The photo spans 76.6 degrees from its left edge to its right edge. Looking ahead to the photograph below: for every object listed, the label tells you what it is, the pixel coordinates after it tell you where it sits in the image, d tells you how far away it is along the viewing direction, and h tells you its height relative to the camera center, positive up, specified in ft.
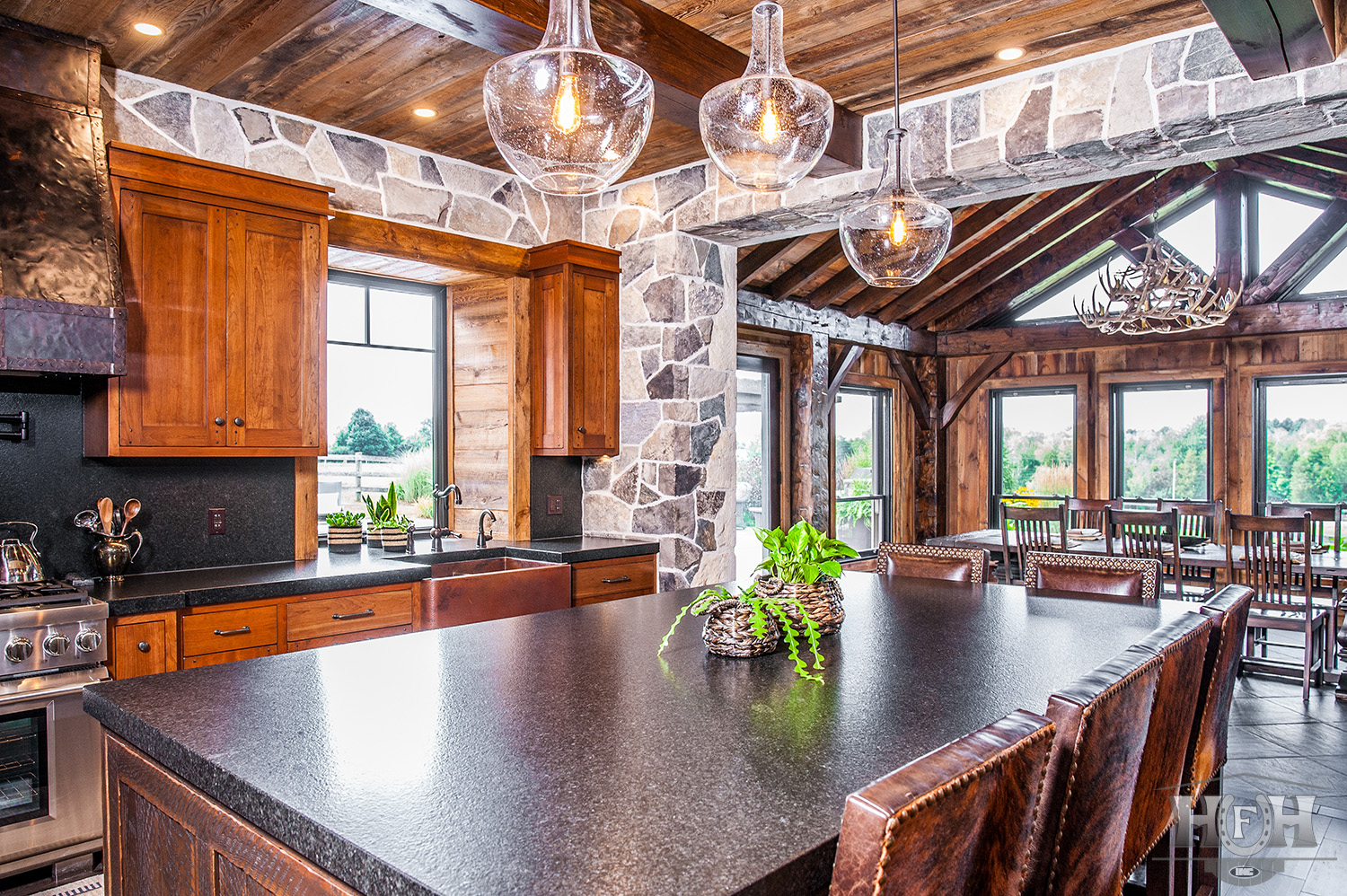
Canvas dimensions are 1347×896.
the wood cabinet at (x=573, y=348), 14.23 +1.68
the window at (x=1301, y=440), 23.86 +0.15
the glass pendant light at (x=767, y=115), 5.78 +2.28
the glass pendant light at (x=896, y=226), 7.63 +1.98
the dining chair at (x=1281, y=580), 14.78 -2.47
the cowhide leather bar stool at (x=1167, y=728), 4.52 -1.63
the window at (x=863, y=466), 28.37 -0.69
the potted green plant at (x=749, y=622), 5.80 -1.22
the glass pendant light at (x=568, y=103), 4.83 +2.00
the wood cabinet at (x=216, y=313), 9.77 +1.66
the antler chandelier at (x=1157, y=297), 17.87 +3.22
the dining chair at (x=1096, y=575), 8.36 -1.32
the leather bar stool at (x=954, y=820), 2.32 -1.10
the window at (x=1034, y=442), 28.91 +0.14
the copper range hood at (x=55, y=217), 8.46 +2.40
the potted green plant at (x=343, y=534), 12.71 -1.29
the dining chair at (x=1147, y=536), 16.19 -1.84
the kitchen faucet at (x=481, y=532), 13.58 -1.37
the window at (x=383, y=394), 13.67 +0.90
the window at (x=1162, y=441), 26.21 +0.14
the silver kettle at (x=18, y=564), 9.04 -1.23
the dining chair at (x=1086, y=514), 19.70 -1.93
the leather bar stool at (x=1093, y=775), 3.30 -1.38
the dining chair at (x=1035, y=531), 17.63 -1.86
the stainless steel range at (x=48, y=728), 8.07 -2.72
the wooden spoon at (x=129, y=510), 10.34 -0.75
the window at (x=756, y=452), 24.27 -0.17
